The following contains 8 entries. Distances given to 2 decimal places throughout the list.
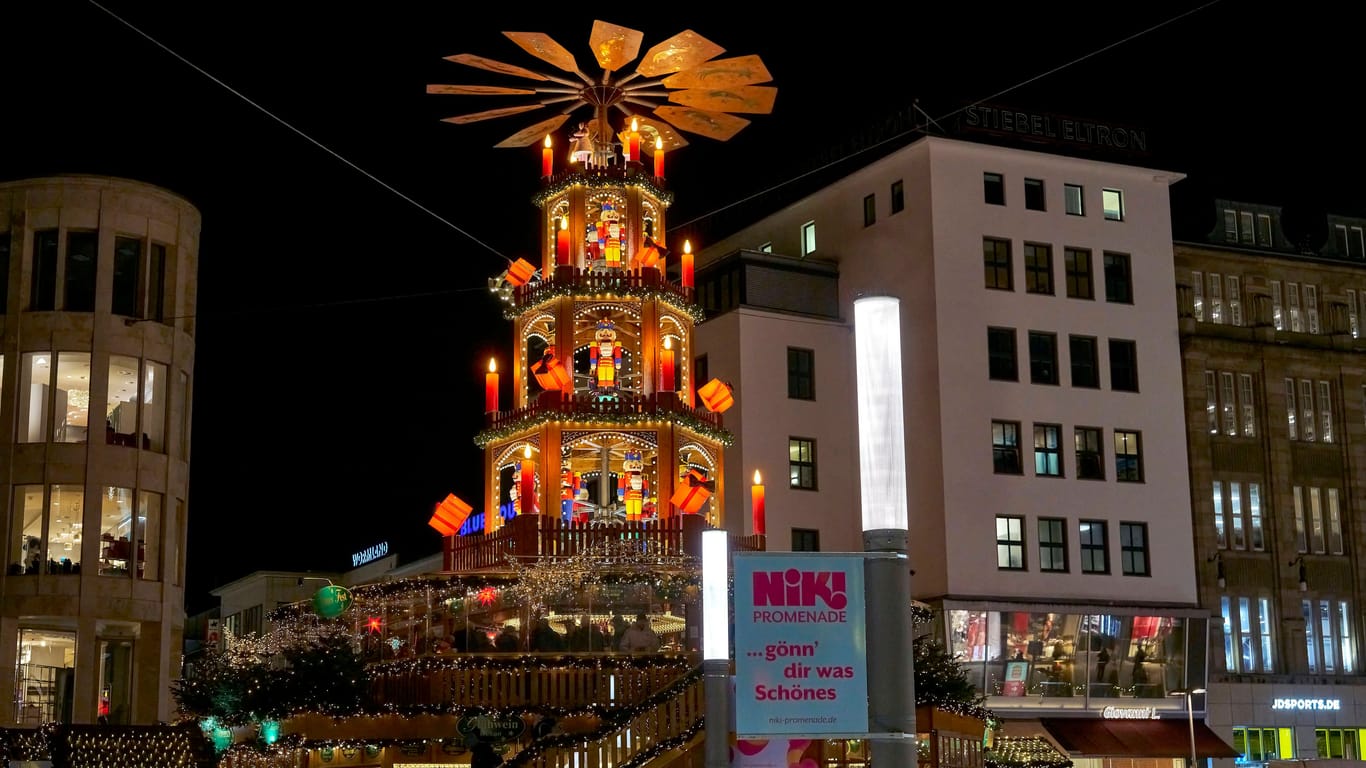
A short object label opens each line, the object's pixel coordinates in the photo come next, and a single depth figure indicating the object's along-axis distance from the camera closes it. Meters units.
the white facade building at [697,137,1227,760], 52.19
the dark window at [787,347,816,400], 54.50
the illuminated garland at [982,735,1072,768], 37.27
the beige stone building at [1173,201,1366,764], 56.91
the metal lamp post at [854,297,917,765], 10.88
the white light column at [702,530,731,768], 13.33
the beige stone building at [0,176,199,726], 43.16
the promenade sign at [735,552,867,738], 11.31
